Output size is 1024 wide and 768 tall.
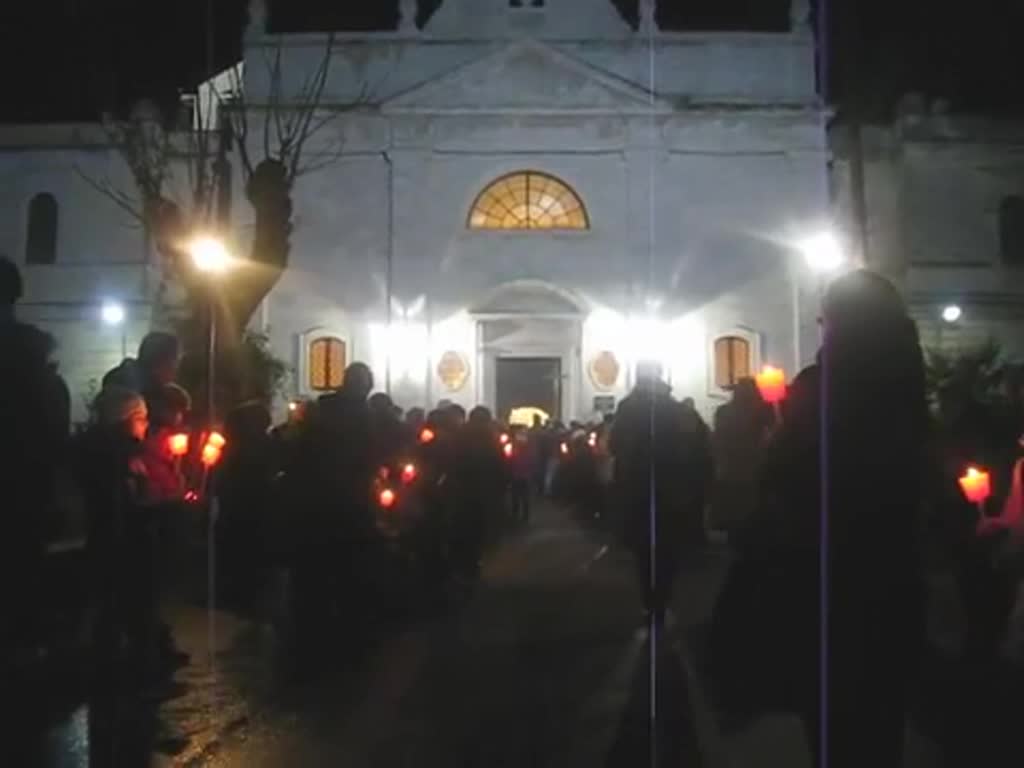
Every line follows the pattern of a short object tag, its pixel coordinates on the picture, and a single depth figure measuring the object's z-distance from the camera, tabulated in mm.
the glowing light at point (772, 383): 7836
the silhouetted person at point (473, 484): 13414
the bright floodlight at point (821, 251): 33156
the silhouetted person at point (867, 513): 4867
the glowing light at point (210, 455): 10939
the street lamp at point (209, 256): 20406
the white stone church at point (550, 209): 36969
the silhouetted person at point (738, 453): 10680
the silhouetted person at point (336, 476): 9789
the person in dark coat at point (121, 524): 8633
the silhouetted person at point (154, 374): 9469
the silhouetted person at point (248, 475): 12164
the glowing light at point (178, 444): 9281
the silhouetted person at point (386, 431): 10227
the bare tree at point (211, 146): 30328
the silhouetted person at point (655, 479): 9820
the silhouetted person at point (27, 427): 5562
